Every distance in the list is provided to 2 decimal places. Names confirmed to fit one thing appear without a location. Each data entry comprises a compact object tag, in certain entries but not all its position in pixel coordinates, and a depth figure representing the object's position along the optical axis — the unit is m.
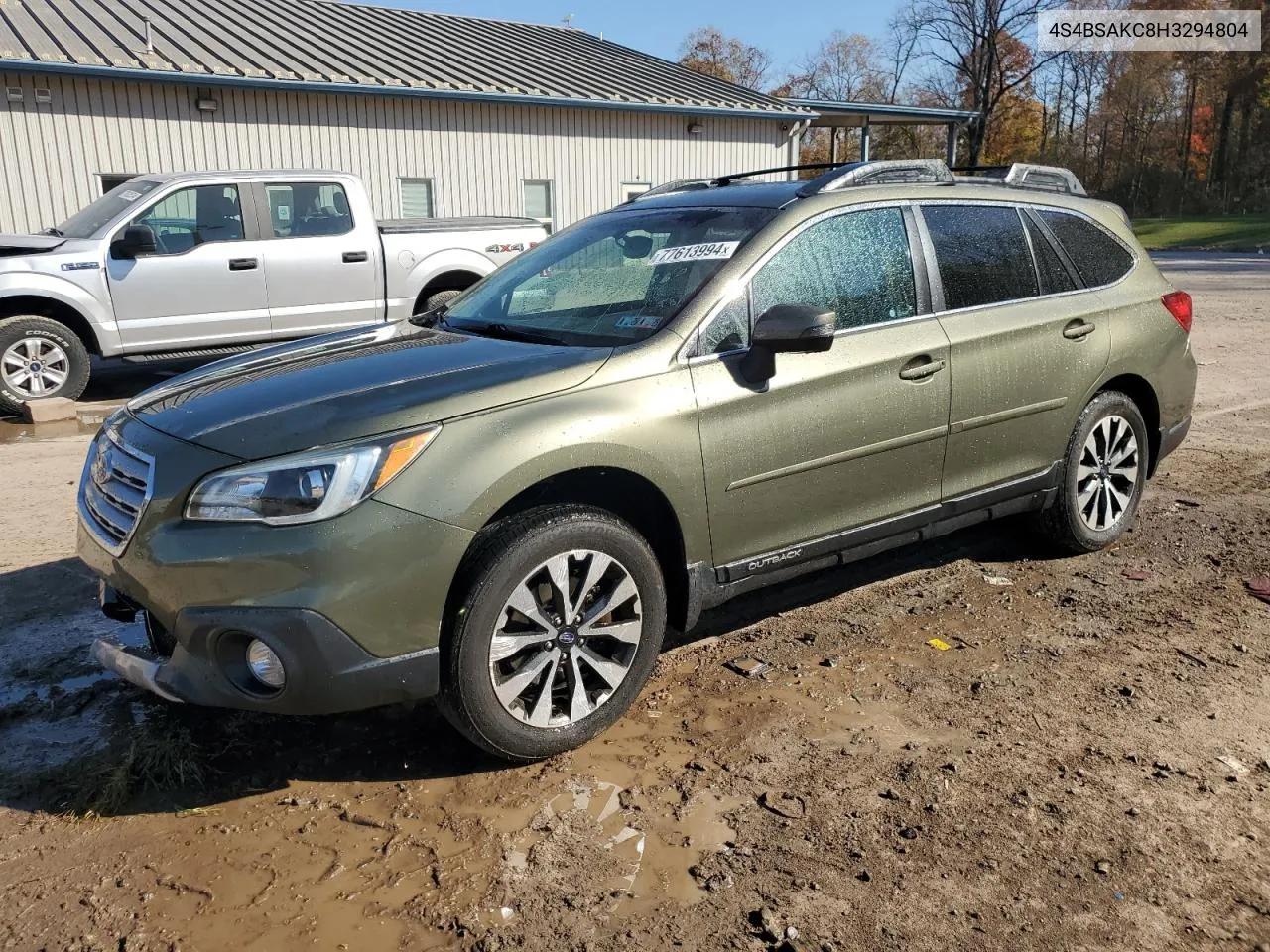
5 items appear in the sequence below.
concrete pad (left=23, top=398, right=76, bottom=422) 8.85
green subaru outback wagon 3.01
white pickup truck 9.21
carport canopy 21.50
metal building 12.96
